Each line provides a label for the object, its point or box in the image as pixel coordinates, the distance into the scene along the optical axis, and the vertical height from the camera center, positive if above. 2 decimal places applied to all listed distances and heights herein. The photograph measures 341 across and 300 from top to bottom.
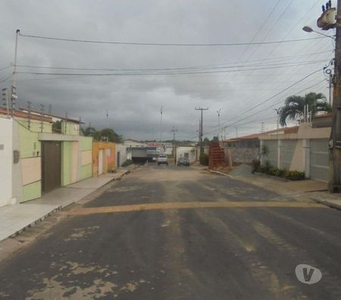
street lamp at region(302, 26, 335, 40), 18.56 +5.44
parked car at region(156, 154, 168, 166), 78.31 -1.34
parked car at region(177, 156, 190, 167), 72.99 -1.58
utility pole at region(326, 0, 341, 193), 19.62 +0.81
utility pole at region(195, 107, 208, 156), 85.94 +4.46
